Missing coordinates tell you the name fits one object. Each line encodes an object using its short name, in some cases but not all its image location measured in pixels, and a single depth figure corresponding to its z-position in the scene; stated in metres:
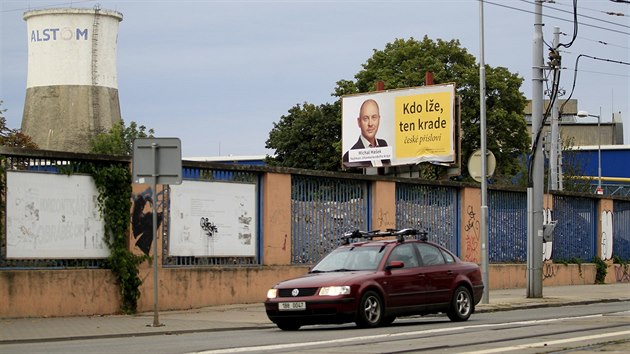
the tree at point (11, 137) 64.81
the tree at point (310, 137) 71.25
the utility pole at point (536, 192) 29.72
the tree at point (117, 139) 79.44
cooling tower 92.62
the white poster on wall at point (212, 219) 26.08
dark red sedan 19.67
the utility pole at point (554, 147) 50.94
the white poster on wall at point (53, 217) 22.77
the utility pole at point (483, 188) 27.81
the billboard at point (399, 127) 38.59
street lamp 65.61
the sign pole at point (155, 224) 20.50
